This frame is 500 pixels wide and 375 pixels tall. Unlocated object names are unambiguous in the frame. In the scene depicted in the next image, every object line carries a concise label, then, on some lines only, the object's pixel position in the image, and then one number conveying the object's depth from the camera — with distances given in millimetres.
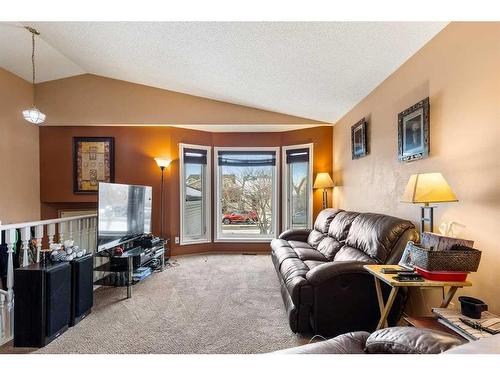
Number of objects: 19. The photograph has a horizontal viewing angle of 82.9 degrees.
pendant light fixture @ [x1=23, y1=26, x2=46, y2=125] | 3545
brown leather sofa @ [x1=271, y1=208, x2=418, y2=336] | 2250
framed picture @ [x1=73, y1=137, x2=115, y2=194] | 5168
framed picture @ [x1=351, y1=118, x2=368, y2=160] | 3688
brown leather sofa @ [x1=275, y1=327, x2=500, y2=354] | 813
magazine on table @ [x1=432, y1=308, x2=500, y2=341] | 1374
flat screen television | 3264
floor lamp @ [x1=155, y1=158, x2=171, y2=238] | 4949
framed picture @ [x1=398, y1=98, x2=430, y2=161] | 2354
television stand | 3291
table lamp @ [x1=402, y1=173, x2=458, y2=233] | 1806
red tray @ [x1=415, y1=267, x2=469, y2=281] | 1688
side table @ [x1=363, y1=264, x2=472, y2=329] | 1700
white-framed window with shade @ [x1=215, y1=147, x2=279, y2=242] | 5625
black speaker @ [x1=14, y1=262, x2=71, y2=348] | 2197
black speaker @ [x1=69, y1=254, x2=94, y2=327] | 2594
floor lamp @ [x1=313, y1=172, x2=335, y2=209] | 4801
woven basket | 1646
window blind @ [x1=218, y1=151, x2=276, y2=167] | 5637
